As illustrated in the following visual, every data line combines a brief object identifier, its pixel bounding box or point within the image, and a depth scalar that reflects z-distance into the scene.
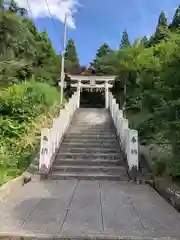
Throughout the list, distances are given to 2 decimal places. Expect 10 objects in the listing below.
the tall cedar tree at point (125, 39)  23.96
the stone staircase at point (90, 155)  5.29
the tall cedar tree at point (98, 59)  16.51
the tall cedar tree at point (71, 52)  21.27
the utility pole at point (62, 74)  11.36
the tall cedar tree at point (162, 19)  19.89
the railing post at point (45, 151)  5.31
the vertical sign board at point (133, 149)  5.37
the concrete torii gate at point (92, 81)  13.82
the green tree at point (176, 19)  17.79
